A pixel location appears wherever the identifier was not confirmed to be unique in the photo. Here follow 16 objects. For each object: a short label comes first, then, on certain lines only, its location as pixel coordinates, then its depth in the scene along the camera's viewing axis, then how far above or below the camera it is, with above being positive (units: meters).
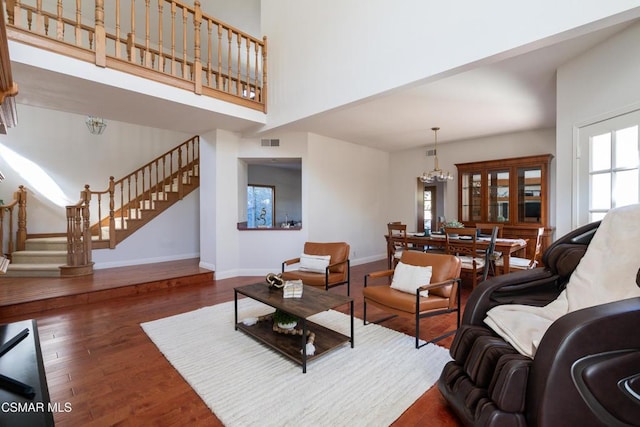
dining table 3.93 -0.49
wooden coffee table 2.29 -1.12
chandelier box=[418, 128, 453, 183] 5.42 +0.65
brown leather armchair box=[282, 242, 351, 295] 3.63 -0.79
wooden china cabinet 5.23 +0.28
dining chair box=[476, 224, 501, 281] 3.87 -0.59
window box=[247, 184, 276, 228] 8.83 +0.17
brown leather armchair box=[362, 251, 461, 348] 2.60 -0.81
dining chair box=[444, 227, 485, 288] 4.04 -0.55
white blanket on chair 1.61 -0.44
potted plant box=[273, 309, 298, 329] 2.62 -0.98
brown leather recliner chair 1.22 -0.74
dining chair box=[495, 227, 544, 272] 4.15 -0.78
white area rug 1.78 -1.22
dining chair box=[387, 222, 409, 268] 4.93 -0.55
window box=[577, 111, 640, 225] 2.42 +0.38
